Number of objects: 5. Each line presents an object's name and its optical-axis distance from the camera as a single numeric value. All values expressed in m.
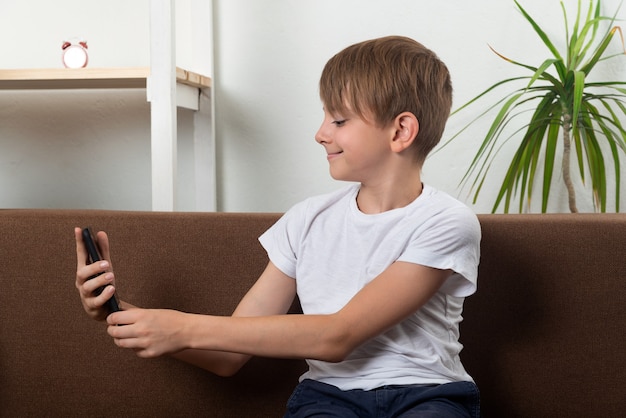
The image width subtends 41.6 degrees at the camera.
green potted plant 2.02
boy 1.08
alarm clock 2.12
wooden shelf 1.96
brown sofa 1.27
